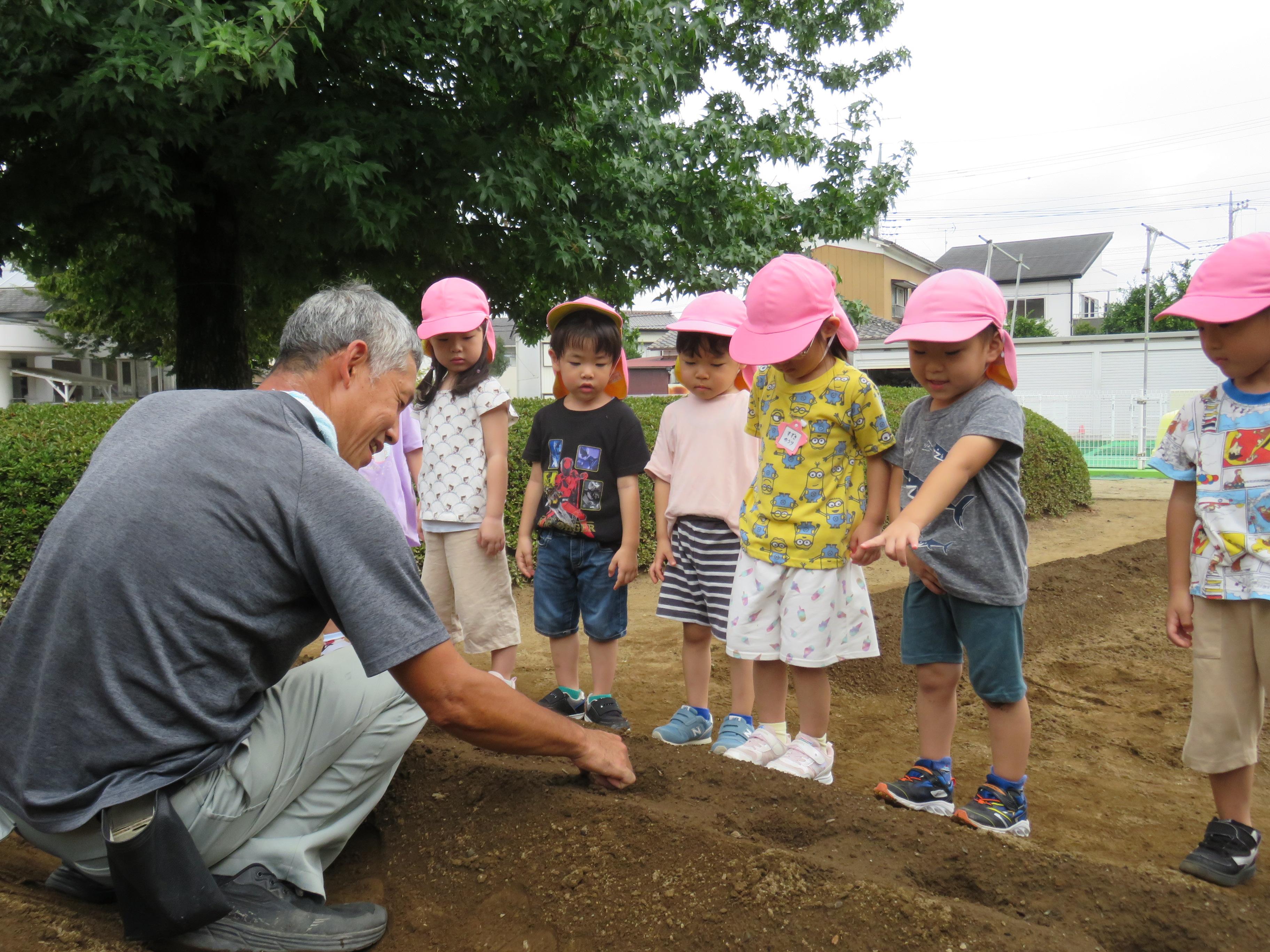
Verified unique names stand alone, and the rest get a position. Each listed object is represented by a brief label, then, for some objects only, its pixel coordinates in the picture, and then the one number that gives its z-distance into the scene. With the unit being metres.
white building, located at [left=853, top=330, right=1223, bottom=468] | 22.45
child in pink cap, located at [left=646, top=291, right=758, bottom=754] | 3.58
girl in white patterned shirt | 3.86
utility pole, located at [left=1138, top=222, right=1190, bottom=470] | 19.05
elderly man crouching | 1.86
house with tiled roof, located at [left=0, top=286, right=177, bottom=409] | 32.44
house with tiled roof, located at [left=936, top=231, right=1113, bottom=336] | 50.38
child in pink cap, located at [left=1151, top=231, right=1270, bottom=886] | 2.57
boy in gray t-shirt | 2.78
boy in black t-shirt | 3.78
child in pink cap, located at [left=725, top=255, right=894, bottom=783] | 3.05
